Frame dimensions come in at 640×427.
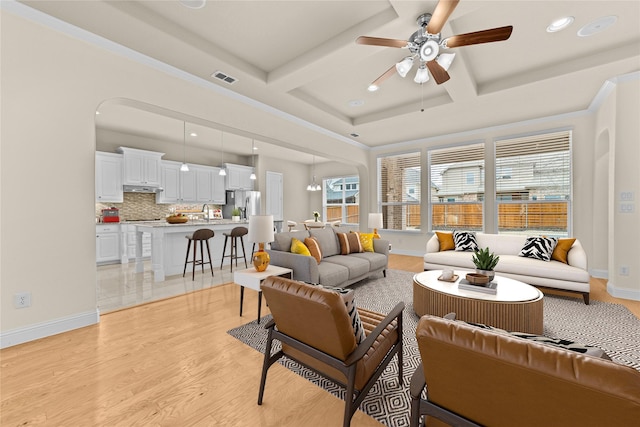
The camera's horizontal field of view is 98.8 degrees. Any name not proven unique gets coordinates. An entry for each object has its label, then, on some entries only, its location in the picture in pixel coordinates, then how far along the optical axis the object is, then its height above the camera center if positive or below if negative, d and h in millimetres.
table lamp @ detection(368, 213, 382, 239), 5244 -167
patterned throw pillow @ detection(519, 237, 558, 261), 3988 -529
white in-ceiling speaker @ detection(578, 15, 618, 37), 2709 +1917
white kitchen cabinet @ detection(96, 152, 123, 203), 5934 +761
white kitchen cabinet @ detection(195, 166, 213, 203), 7566 +817
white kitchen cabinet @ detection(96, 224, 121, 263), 5820 -664
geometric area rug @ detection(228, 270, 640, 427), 1731 -1160
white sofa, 3479 -738
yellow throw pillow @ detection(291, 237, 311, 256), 3549 -469
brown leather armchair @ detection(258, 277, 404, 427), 1333 -692
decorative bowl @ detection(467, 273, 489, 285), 2775 -682
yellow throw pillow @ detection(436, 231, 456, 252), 4883 -530
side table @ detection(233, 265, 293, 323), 2828 -680
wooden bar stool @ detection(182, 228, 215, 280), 4512 -418
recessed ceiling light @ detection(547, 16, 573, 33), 2719 +1917
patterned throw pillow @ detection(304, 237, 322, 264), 3682 -483
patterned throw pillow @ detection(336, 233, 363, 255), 4493 -513
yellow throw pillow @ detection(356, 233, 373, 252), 4770 -520
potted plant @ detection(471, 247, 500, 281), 2924 -553
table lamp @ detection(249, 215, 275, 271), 3021 -240
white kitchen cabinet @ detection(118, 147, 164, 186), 6234 +1083
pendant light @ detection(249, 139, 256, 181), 8836 +1558
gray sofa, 3260 -690
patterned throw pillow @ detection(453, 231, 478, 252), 4678 -505
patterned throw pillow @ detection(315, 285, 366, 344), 1500 -584
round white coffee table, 2445 -866
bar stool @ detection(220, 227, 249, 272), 5102 -393
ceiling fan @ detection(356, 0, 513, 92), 2102 +1465
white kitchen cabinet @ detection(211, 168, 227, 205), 7916 +708
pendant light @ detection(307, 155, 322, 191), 9714 +1554
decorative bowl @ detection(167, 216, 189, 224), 4893 -140
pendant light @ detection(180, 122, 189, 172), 5666 +1815
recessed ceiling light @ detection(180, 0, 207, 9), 2417 +1867
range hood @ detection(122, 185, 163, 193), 6418 +567
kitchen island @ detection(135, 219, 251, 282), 4527 -579
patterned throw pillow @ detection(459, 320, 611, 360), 1000 -501
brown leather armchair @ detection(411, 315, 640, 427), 663 -469
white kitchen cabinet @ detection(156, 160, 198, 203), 6977 +731
